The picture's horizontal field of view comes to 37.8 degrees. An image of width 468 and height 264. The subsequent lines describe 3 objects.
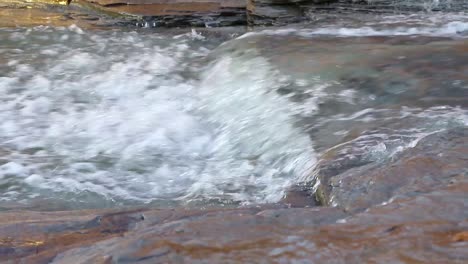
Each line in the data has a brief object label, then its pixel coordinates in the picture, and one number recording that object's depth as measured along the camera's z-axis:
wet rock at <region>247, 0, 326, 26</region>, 6.69
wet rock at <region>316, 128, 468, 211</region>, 2.17
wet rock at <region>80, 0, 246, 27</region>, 7.02
